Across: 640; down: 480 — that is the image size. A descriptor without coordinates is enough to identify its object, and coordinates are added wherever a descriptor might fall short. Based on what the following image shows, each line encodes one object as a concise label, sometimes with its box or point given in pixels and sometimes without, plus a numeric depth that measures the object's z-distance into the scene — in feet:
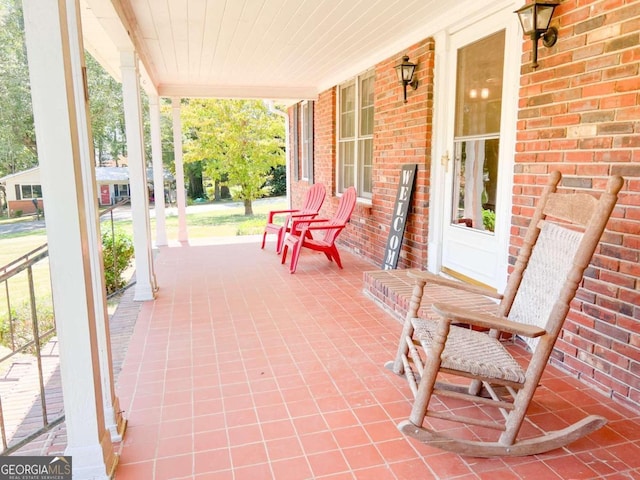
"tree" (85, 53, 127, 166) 26.91
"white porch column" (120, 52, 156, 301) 11.93
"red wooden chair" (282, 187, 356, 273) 16.55
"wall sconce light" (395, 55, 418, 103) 13.57
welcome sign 14.25
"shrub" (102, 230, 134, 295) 16.35
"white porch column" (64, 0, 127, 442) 5.49
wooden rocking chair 5.70
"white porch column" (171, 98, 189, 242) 22.80
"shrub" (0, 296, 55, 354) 9.16
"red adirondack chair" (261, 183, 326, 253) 19.12
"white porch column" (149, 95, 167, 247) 21.75
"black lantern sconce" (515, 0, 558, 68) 8.23
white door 10.40
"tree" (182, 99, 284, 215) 39.29
